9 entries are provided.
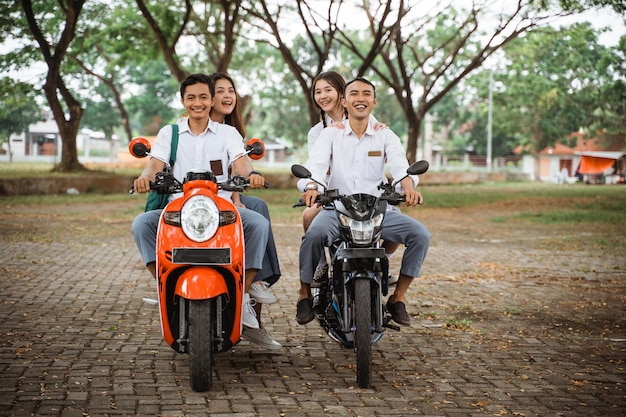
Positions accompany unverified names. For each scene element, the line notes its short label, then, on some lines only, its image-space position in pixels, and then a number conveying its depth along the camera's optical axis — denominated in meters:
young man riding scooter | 5.57
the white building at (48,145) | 39.91
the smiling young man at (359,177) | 5.46
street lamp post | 57.59
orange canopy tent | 62.16
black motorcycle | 4.96
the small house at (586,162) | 60.31
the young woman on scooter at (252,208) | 5.77
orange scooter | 4.73
